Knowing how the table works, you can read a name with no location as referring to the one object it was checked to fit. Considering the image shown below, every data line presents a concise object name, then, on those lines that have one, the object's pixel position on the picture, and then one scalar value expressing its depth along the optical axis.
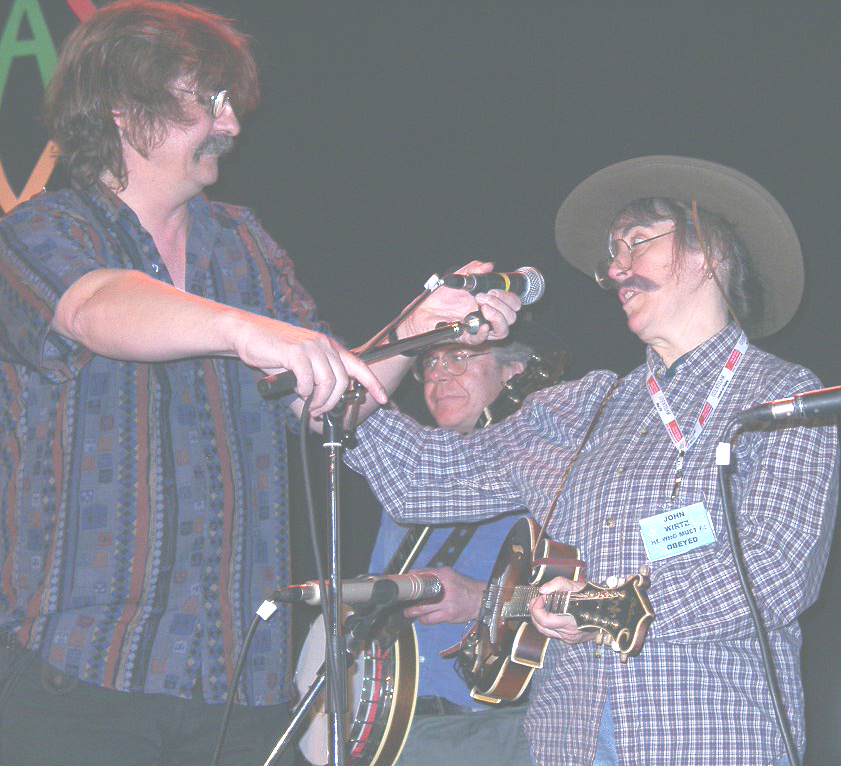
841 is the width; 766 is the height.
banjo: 3.00
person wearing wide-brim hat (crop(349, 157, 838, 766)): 2.00
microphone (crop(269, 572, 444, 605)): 1.93
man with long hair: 1.42
